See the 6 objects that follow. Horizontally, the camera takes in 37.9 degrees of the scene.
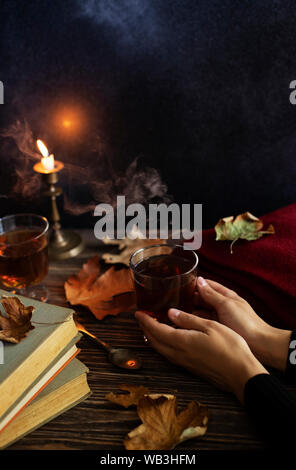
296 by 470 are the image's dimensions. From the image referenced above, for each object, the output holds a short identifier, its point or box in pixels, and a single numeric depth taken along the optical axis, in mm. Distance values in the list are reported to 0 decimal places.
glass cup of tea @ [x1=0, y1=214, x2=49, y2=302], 1157
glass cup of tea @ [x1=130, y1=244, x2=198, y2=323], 992
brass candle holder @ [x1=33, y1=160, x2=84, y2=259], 1357
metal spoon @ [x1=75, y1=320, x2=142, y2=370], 974
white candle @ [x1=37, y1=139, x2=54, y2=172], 1270
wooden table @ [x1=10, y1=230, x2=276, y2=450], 801
